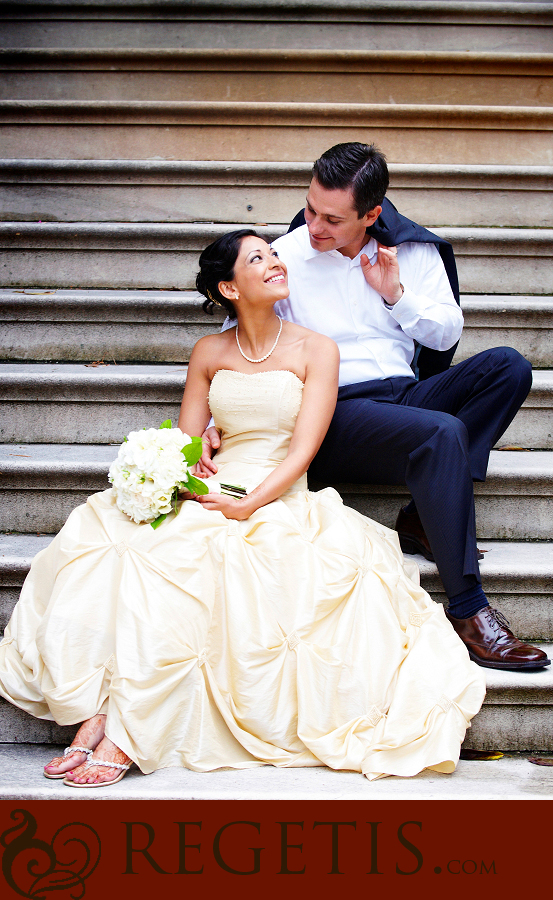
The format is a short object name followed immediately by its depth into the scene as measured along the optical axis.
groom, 2.05
